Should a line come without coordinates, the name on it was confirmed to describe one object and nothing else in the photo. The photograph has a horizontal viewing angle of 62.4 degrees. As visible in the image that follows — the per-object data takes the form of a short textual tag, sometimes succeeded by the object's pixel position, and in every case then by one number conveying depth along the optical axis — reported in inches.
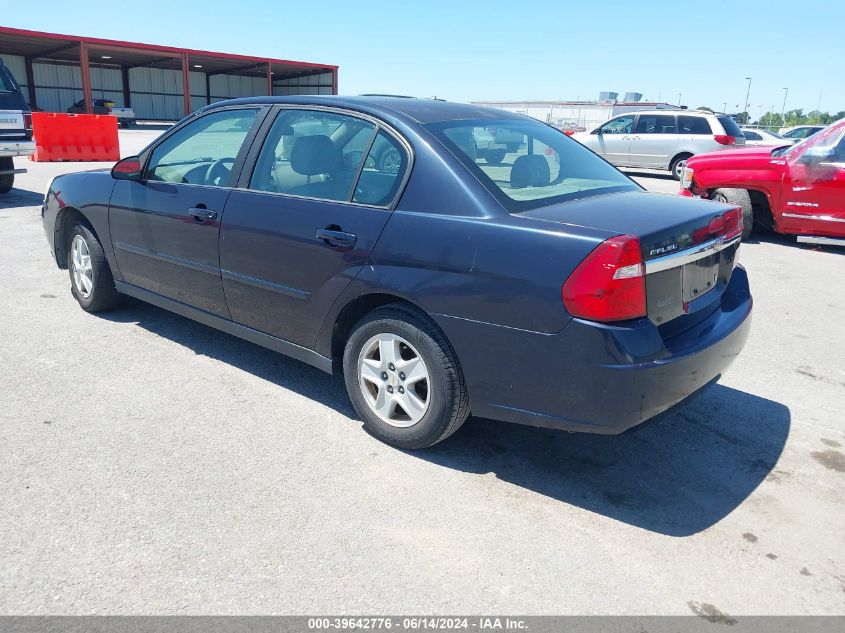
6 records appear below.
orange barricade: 659.4
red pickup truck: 333.7
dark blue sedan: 111.1
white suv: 663.1
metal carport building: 1411.2
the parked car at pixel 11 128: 437.7
